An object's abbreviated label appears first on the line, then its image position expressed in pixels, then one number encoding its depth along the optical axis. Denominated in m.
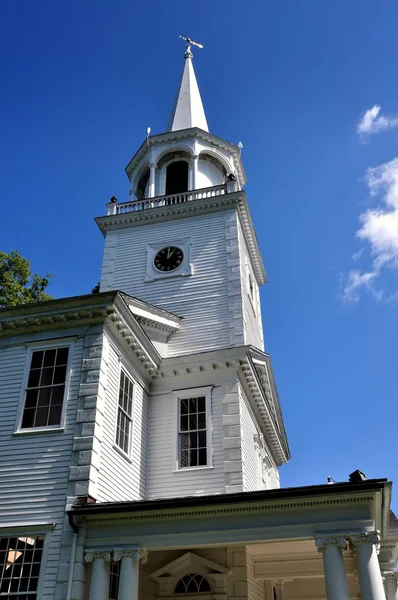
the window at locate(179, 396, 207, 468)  17.02
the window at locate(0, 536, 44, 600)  12.23
